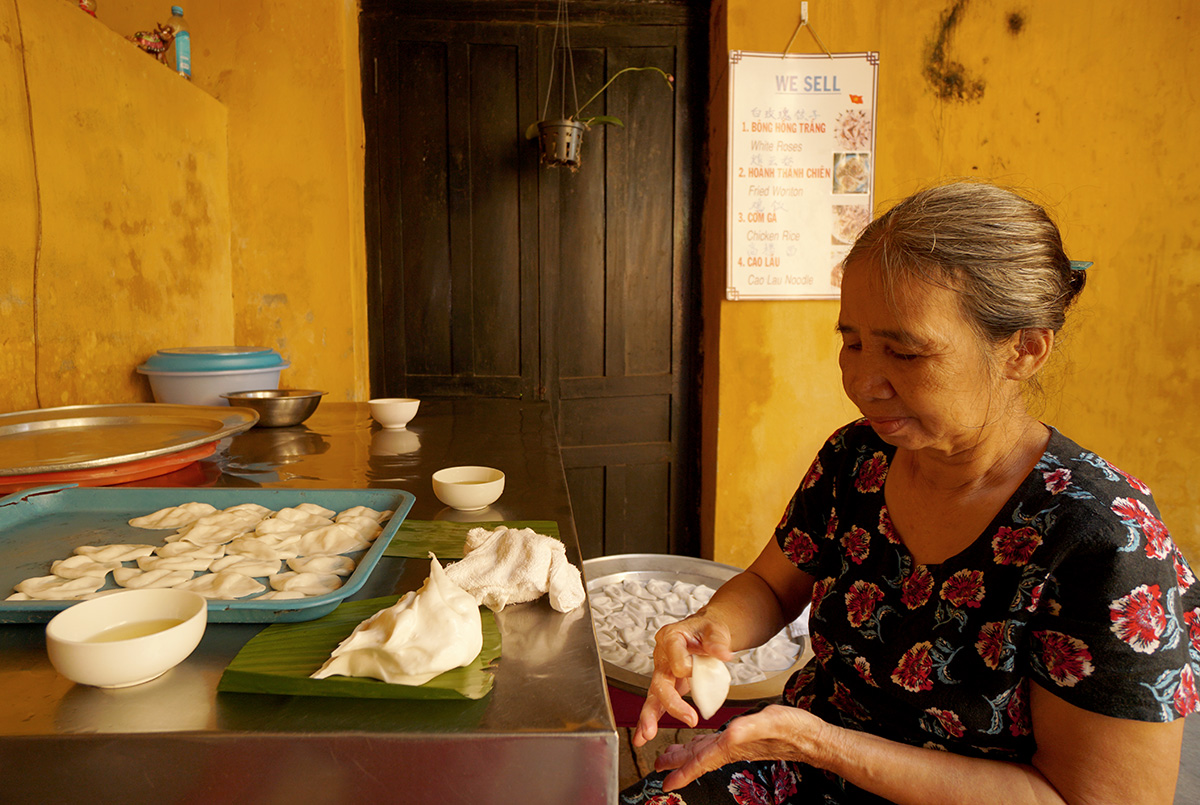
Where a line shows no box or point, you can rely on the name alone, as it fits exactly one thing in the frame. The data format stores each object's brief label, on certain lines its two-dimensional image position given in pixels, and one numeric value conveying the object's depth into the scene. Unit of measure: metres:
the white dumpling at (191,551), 1.05
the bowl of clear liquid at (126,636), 0.67
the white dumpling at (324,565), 0.99
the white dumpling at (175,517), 1.19
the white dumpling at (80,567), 0.96
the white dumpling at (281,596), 0.88
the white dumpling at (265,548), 1.06
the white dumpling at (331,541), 1.08
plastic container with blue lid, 2.31
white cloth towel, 0.94
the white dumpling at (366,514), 1.21
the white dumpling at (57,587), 0.88
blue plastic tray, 0.83
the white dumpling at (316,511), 1.24
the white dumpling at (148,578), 0.95
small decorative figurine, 2.71
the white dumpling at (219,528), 1.12
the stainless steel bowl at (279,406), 2.22
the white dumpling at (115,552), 1.03
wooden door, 3.45
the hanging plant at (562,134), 3.14
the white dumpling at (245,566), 0.99
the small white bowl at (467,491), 1.34
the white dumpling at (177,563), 1.01
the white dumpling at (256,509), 1.25
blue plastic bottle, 2.93
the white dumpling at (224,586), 0.92
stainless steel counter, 0.64
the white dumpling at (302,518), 1.19
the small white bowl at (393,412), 2.24
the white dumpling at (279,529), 1.14
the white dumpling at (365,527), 1.14
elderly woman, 0.90
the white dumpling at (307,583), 0.92
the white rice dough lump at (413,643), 0.71
